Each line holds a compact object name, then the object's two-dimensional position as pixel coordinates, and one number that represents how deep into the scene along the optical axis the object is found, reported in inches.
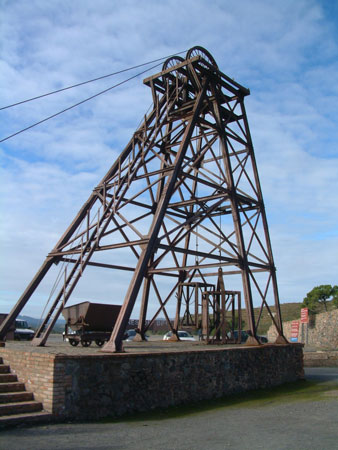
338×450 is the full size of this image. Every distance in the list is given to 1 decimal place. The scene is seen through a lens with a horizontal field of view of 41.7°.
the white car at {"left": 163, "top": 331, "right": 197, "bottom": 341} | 1159.9
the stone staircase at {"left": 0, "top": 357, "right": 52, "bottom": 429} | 333.4
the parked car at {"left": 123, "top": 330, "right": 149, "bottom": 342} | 1204.6
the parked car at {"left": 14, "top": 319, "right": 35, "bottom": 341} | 1055.8
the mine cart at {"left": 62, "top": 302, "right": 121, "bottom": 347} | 579.8
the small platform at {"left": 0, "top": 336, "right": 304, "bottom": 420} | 357.7
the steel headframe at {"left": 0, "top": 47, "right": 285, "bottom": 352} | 538.3
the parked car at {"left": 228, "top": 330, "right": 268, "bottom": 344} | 1255.5
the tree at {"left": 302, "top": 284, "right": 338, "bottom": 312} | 2123.5
